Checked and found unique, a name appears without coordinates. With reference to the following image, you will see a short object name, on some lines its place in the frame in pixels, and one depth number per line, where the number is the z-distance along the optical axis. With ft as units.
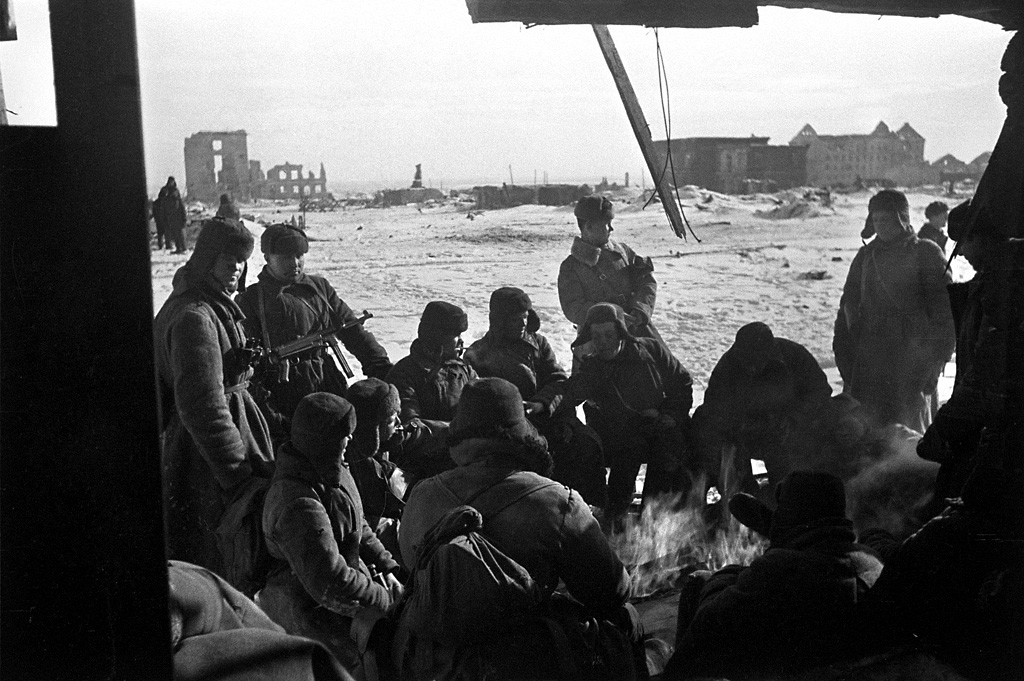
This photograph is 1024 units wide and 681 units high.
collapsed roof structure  8.34
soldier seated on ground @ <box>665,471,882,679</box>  11.73
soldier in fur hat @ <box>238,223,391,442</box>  15.08
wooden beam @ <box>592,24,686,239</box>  16.06
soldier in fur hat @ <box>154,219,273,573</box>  13.64
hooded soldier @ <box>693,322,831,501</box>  17.22
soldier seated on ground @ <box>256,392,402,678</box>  12.23
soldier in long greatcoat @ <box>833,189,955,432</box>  17.49
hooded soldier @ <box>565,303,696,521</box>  17.25
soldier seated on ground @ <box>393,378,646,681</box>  11.47
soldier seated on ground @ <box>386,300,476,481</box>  15.92
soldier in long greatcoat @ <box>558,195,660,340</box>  17.13
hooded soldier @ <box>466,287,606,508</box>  16.55
